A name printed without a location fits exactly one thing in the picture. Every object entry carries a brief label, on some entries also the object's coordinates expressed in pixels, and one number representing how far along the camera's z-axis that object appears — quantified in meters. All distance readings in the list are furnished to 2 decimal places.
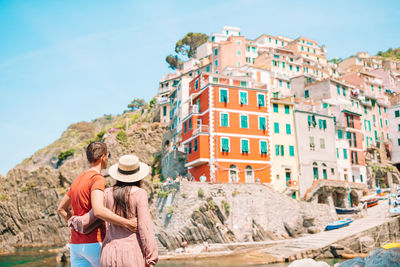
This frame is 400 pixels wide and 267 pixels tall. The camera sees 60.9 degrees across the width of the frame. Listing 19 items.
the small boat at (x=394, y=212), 32.38
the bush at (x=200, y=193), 29.50
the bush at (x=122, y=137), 53.99
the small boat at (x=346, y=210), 36.06
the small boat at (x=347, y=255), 25.03
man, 4.23
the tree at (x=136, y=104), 106.06
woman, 3.91
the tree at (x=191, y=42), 85.56
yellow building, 38.19
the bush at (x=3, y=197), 50.07
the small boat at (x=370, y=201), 39.44
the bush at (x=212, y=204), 29.08
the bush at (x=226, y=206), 29.53
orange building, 35.38
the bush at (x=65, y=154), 66.06
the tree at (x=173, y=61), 85.50
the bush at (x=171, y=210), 29.47
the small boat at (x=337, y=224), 31.47
